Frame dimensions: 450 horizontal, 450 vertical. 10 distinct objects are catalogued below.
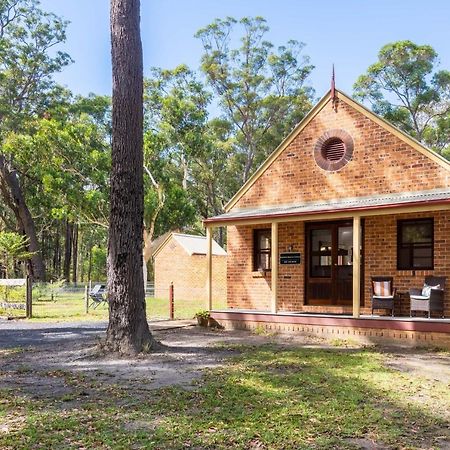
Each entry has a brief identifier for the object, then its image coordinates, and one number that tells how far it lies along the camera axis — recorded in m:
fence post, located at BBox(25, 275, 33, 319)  15.92
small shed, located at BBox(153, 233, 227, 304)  26.31
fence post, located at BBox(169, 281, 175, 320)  15.53
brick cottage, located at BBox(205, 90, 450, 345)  11.39
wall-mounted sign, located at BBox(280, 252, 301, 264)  13.78
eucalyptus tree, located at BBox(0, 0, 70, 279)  32.91
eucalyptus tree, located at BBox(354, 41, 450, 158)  33.31
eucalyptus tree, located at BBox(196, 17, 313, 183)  36.69
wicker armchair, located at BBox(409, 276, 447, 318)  10.83
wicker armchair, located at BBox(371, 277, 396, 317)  11.56
